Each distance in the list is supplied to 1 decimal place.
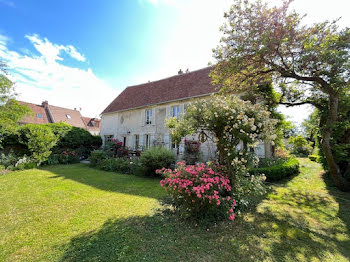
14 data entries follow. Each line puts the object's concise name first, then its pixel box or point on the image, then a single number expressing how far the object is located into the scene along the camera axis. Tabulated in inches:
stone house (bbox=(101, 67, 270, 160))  471.8
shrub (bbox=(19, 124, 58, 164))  378.6
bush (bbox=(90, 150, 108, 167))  416.2
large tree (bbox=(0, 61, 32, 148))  342.3
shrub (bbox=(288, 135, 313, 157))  705.0
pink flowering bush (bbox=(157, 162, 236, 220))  119.9
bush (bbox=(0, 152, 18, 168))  357.7
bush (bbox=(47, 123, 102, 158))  486.9
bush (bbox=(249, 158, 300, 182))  270.4
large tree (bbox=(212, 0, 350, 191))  192.1
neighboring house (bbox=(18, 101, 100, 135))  856.9
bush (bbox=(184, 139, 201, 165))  360.8
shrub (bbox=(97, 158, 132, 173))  358.6
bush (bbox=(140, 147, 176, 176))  304.3
